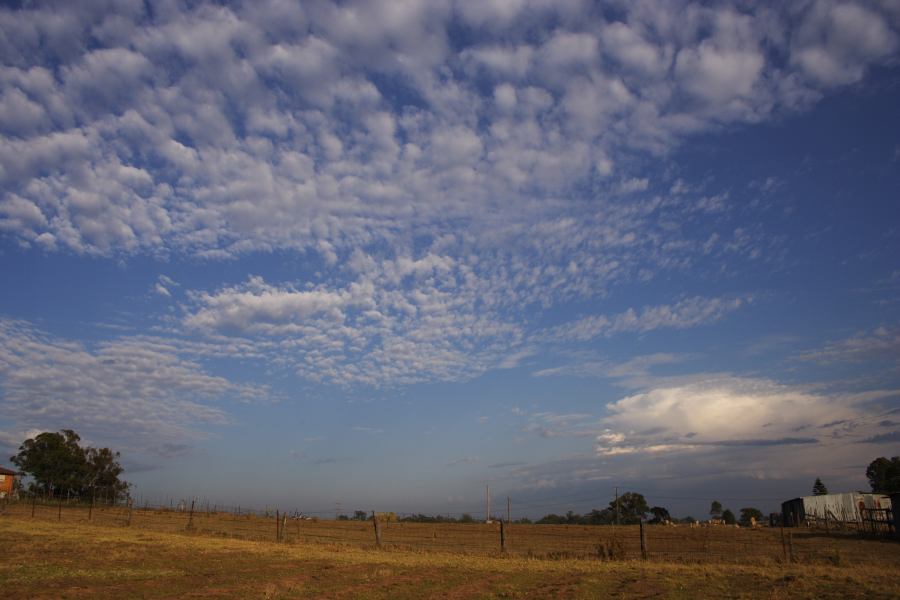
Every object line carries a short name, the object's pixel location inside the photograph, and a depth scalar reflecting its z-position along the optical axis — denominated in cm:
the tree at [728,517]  8820
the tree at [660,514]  8569
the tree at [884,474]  8650
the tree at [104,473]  9175
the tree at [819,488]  11931
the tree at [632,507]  9125
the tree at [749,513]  10106
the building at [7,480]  8183
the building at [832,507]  6084
